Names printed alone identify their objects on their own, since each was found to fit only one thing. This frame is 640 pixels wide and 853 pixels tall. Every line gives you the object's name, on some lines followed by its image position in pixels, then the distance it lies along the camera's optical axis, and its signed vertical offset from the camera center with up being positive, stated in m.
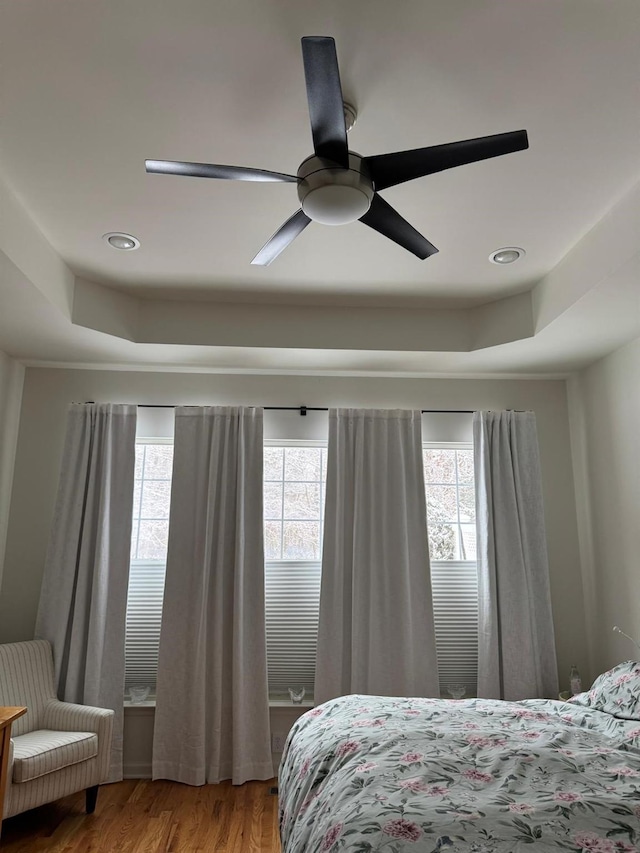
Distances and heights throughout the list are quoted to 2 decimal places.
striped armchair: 2.84 -0.98
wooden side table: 2.41 -0.78
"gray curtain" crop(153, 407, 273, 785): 3.64 -0.38
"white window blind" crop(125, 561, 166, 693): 3.91 -0.46
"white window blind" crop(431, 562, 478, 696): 4.02 -0.45
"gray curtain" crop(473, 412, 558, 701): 3.81 -0.06
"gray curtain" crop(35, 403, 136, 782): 3.66 -0.06
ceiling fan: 1.58 +1.17
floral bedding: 1.49 -0.69
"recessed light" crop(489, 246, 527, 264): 3.07 +1.57
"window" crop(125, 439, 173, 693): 3.92 -0.04
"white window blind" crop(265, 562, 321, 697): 3.97 -0.47
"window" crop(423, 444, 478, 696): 4.04 -0.02
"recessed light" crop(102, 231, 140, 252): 2.91 +1.55
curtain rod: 4.18 +1.03
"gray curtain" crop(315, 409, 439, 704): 3.80 -0.07
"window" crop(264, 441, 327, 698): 3.98 -0.02
